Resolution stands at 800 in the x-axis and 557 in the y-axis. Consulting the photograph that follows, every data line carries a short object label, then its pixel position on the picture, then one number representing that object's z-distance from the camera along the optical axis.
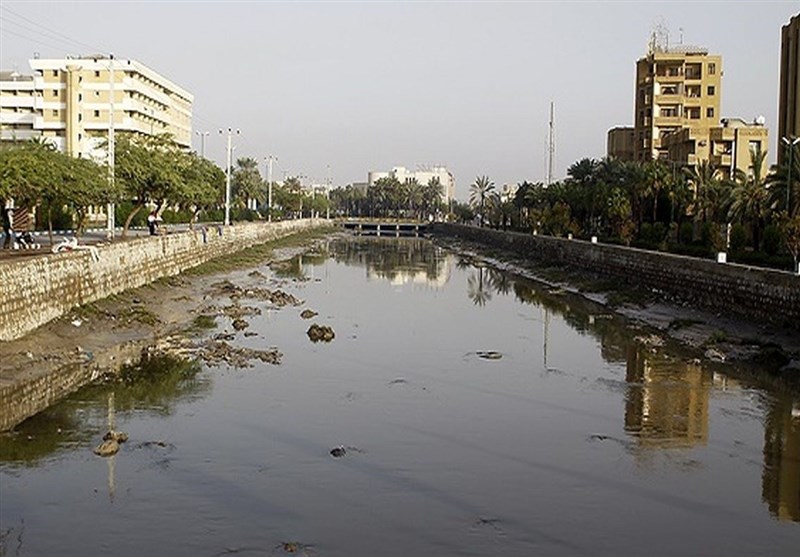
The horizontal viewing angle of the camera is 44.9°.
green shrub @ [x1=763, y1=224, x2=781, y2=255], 43.84
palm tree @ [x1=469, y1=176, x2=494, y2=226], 163.50
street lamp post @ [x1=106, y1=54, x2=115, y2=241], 44.53
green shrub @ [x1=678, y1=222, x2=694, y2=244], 58.41
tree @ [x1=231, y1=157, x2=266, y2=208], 132.84
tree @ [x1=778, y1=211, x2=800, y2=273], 35.84
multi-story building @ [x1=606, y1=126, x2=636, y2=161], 105.56
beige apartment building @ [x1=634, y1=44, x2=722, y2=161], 97.00
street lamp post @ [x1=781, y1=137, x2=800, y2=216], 44.56
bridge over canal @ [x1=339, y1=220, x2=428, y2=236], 165.50
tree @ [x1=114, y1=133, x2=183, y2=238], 53.66
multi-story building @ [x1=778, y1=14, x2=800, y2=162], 69.19
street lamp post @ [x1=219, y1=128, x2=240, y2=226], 83.50
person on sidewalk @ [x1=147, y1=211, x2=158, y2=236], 59.46
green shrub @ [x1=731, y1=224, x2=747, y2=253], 47.41
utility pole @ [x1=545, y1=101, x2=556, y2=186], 106.93
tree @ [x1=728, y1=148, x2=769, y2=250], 50.06
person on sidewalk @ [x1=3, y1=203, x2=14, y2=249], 40.97
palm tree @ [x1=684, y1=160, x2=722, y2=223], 58.88
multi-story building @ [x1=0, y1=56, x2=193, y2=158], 103.31
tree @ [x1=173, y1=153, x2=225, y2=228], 60.81
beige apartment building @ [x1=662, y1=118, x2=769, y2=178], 86.91
